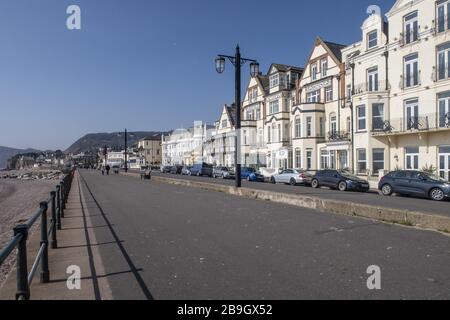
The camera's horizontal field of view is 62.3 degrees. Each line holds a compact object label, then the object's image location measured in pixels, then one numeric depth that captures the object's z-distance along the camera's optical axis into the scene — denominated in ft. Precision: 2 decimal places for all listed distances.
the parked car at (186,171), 191.05
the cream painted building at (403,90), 84.07
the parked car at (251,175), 128.16
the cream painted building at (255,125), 172.35
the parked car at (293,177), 100.63
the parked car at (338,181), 80.84
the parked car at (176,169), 209.77
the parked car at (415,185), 60.90
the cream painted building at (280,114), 149.65
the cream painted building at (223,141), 213.15
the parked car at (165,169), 224.74
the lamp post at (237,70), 56.95
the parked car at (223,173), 144.09
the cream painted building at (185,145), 283.79
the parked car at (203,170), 167.84
